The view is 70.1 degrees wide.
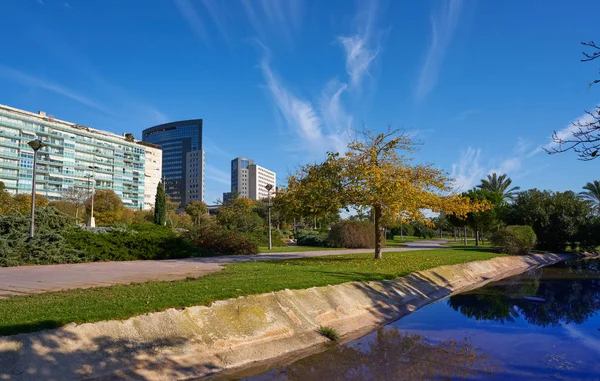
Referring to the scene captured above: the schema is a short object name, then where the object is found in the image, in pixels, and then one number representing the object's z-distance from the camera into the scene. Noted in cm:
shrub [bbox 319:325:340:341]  934
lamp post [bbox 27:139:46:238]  1891
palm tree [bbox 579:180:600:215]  5494
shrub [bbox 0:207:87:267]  1767
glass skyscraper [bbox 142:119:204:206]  19270
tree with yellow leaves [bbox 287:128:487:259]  1833
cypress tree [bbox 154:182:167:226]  5716
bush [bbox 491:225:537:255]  3275
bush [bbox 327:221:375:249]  3728
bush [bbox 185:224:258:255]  2647
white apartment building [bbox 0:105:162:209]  10050
